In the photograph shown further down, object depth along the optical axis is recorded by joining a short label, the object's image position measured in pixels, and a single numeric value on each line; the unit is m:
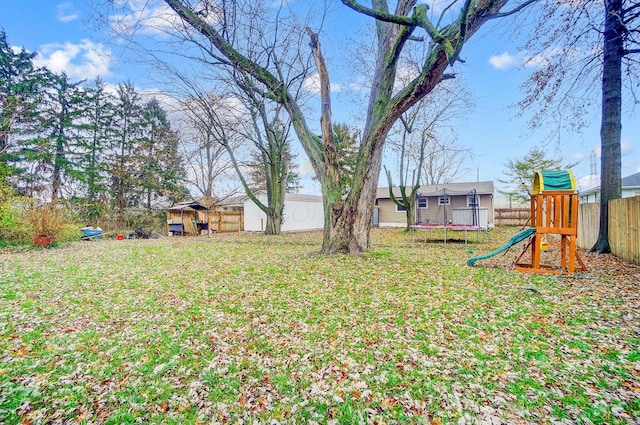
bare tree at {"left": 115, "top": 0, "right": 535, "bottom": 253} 6.05
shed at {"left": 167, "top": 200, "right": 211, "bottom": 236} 17.62
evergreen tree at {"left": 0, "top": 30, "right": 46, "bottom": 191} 14.65
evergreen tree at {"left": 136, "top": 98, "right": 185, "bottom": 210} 21.73
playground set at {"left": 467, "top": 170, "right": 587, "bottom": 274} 5.45
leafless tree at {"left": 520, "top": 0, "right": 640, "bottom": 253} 6.55
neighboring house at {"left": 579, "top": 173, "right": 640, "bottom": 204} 16.64
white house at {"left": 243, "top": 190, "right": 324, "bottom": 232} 19.78
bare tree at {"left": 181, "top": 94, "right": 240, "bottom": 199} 14.02
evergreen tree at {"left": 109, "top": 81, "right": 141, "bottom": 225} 20.34
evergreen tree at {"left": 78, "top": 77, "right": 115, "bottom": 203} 19.56
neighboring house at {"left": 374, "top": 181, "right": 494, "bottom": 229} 18.86
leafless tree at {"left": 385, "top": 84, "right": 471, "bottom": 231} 12.80
